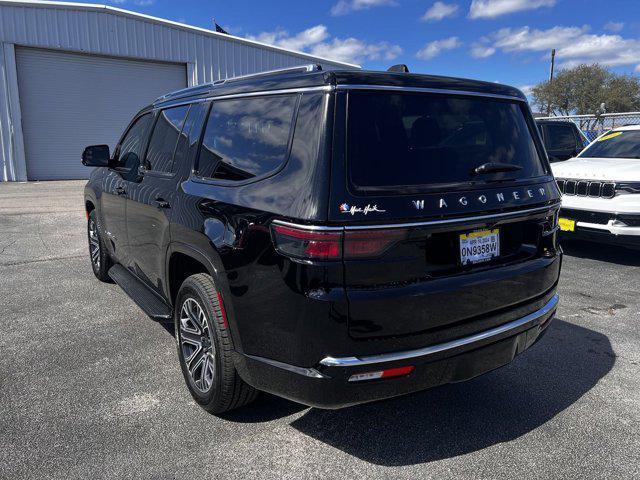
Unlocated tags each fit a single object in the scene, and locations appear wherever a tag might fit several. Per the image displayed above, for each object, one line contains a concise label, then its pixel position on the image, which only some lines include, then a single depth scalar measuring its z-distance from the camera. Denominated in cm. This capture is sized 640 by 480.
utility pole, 4680
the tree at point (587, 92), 4212
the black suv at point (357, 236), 215
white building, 1656
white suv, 618
